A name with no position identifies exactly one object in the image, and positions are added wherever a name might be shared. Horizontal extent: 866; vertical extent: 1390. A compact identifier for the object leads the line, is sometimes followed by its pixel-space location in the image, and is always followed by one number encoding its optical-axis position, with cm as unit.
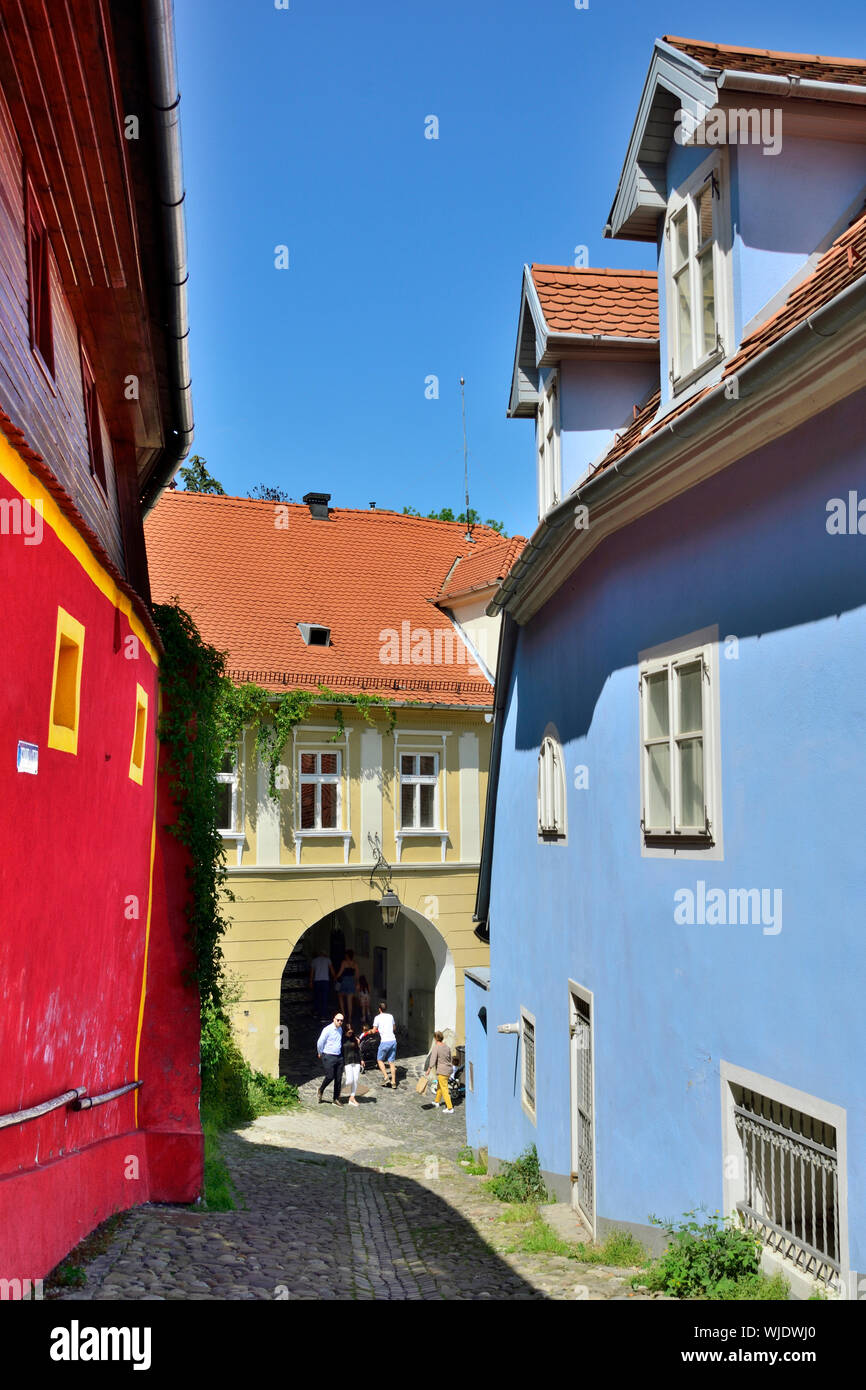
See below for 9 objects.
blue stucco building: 565
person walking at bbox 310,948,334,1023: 2492
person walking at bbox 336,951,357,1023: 2361
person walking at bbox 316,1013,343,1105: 1909
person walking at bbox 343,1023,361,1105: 1964
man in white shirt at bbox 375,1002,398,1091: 2105
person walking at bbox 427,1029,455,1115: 2039
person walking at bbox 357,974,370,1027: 2370
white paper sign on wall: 516
